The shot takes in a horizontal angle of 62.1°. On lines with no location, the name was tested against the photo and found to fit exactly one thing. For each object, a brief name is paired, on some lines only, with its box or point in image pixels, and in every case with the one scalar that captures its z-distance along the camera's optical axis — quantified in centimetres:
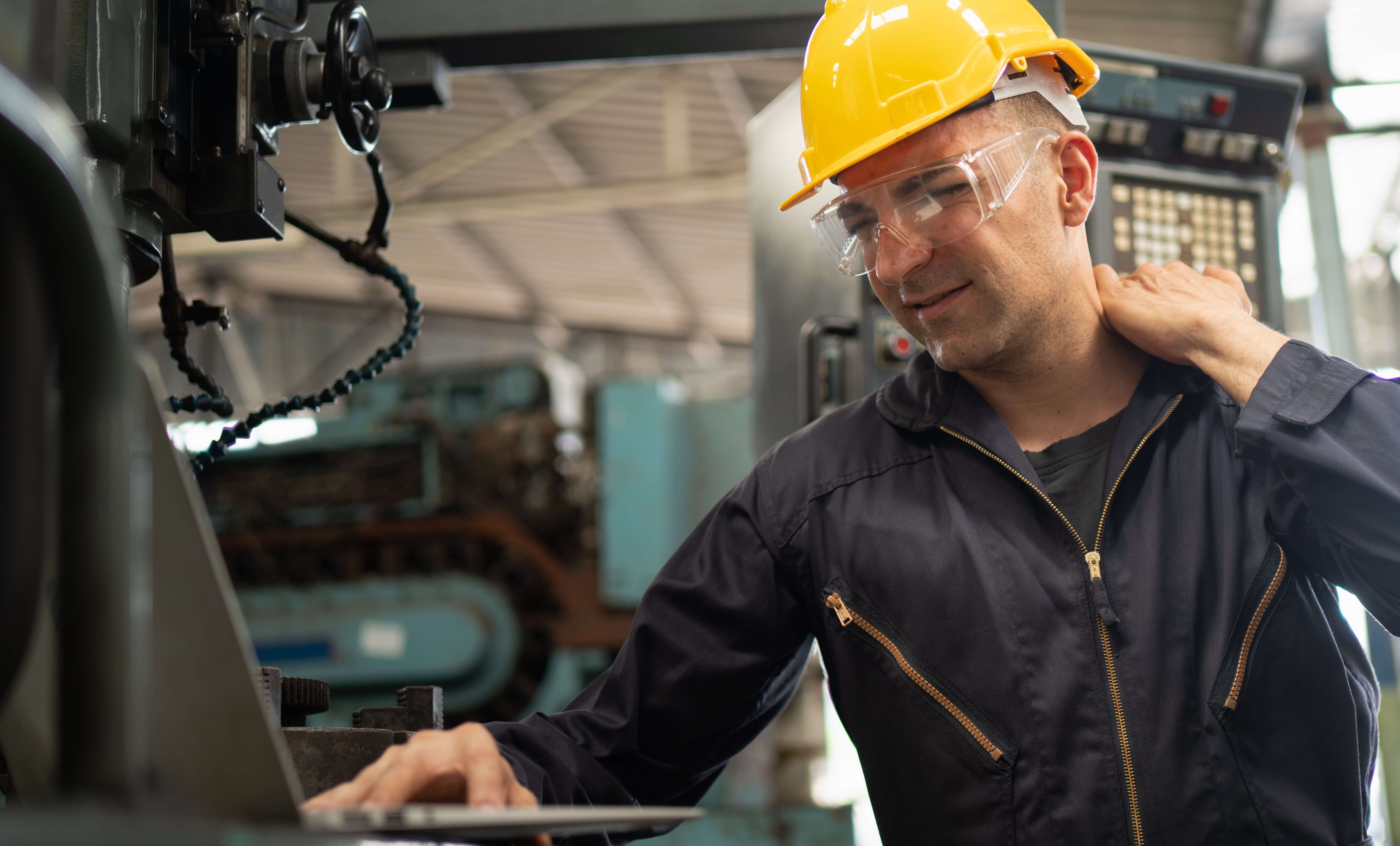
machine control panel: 195
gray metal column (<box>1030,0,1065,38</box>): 177
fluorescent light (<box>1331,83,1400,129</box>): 404
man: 114
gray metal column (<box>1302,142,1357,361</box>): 392
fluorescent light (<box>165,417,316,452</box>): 495
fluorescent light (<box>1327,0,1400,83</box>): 386
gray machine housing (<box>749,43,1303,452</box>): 195
